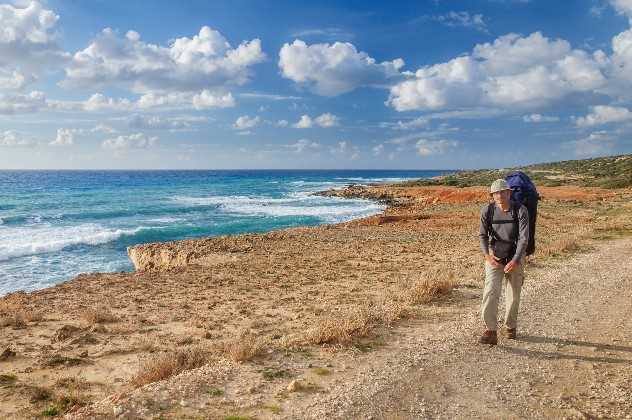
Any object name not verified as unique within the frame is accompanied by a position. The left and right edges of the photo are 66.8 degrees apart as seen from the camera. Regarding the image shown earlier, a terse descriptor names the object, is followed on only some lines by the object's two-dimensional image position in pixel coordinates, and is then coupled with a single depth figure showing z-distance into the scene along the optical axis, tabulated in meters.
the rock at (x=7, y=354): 7.59
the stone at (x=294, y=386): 5.00
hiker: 5.86
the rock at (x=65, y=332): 8.59
